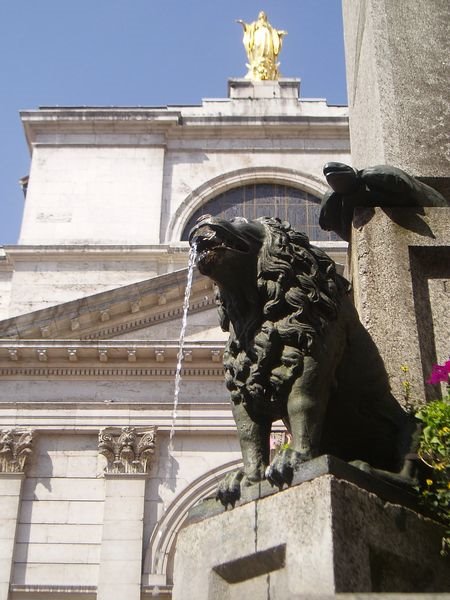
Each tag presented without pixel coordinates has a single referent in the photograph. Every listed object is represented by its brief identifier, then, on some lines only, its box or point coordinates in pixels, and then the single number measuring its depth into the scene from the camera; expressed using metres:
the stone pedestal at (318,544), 2.93
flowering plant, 3.38
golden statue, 30.78
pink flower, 3.56
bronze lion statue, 3.61
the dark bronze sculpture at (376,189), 4.45
